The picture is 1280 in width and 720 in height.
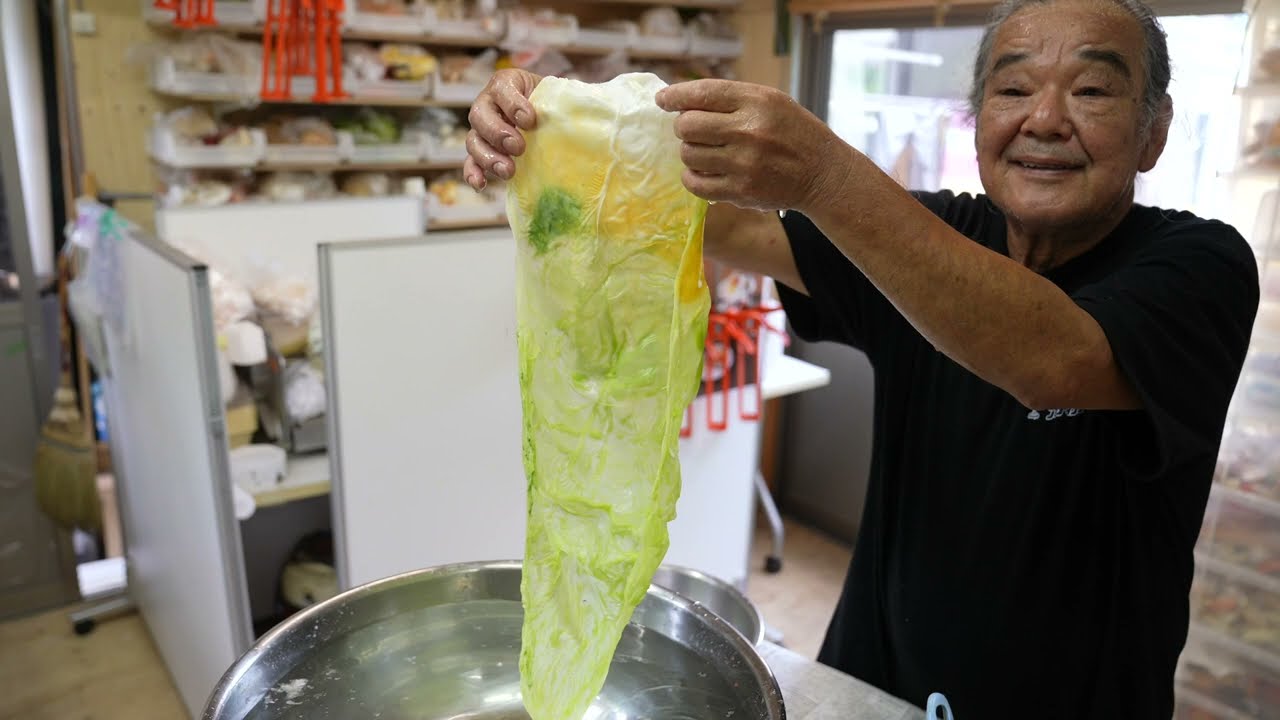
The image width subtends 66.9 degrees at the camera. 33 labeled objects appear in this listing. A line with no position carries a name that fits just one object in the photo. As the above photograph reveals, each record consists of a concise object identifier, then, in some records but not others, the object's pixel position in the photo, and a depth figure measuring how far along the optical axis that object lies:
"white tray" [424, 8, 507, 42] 3.52
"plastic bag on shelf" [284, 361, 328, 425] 2.54
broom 3.12
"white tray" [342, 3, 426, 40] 3.34
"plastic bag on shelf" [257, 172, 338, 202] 3.46
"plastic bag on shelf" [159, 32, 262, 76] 3.15
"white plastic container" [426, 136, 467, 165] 3.72
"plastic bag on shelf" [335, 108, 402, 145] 3.59
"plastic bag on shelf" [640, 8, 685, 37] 4.05
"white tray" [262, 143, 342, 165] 3.38
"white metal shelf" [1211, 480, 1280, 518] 2.25
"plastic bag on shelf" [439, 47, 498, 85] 3.70
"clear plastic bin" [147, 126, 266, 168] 3.20
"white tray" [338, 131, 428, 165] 3.54
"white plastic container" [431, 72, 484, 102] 3.63
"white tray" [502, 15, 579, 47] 3.69
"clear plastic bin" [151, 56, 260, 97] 3.13
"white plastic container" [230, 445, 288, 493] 2.38
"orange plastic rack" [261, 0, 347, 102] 3.22
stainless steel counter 1.23
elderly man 0.91
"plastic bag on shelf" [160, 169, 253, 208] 3.24
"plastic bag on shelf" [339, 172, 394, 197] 3.66
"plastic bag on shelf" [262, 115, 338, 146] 3.44
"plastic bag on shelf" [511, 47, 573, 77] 3.78
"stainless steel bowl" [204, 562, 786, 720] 1.04
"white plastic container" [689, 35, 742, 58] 4.11
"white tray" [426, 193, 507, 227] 3.75
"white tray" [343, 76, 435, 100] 3.47
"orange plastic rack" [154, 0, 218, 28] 3.01
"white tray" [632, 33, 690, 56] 4.00
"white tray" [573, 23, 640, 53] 3.86
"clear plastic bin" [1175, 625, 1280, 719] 2.34
